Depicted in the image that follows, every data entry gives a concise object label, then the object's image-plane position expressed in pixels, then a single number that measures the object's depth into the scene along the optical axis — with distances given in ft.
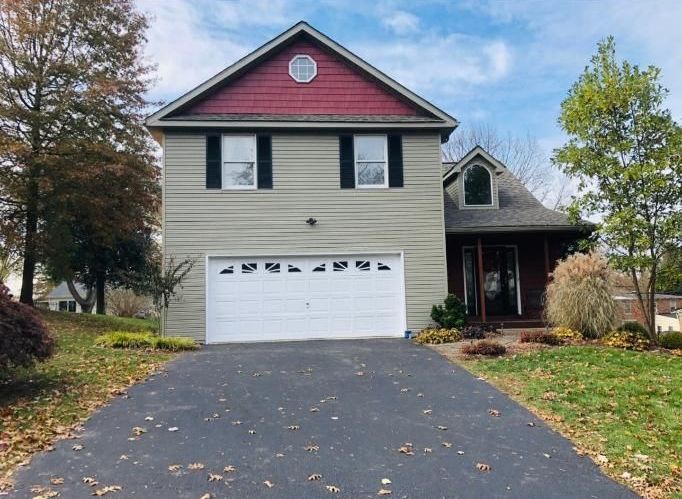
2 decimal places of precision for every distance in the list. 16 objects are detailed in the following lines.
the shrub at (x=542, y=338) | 36.63
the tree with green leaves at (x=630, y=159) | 37.06
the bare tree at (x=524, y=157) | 112.98
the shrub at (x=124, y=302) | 114.32
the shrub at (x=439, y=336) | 40.40
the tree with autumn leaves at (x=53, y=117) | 52.06
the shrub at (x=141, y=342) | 37.45
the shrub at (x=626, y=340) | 35.22
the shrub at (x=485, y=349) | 34.01
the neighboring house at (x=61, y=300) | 153.79
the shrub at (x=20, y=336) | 22.26
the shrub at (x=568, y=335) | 36.94
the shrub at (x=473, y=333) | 41.81
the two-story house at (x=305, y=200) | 43.47
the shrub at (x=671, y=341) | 37.96
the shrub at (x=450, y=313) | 43.04
